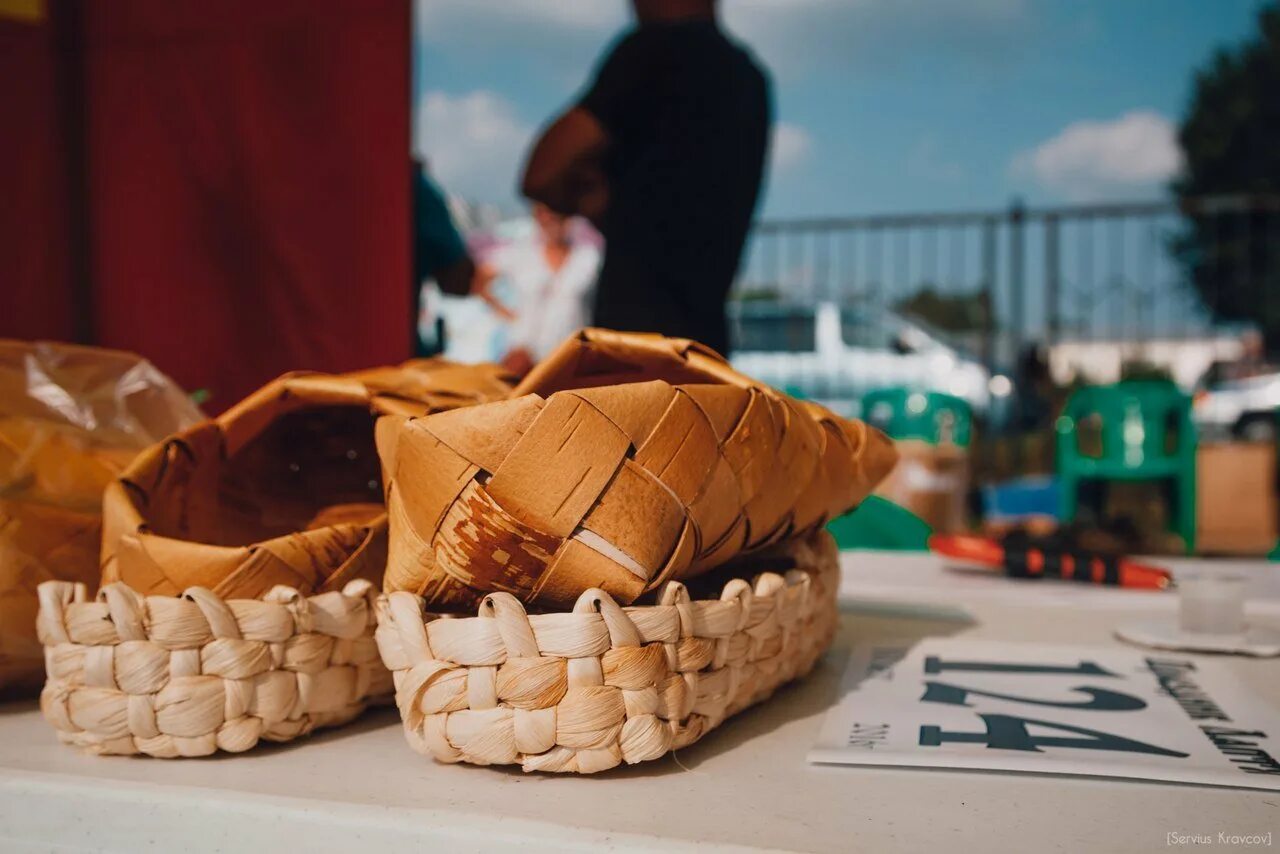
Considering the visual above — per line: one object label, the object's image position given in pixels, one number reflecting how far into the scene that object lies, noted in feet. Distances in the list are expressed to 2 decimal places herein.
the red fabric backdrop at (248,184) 4.43
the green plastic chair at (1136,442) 11.48
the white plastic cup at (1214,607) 2.59
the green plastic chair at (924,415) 14.06
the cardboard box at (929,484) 10.97
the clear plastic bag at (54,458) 1.93
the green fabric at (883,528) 5.78
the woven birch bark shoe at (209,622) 1.58
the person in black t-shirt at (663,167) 4.44
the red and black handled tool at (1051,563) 3.49
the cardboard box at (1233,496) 10.81
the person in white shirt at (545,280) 11.91
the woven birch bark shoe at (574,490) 1.42
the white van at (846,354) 19.88
